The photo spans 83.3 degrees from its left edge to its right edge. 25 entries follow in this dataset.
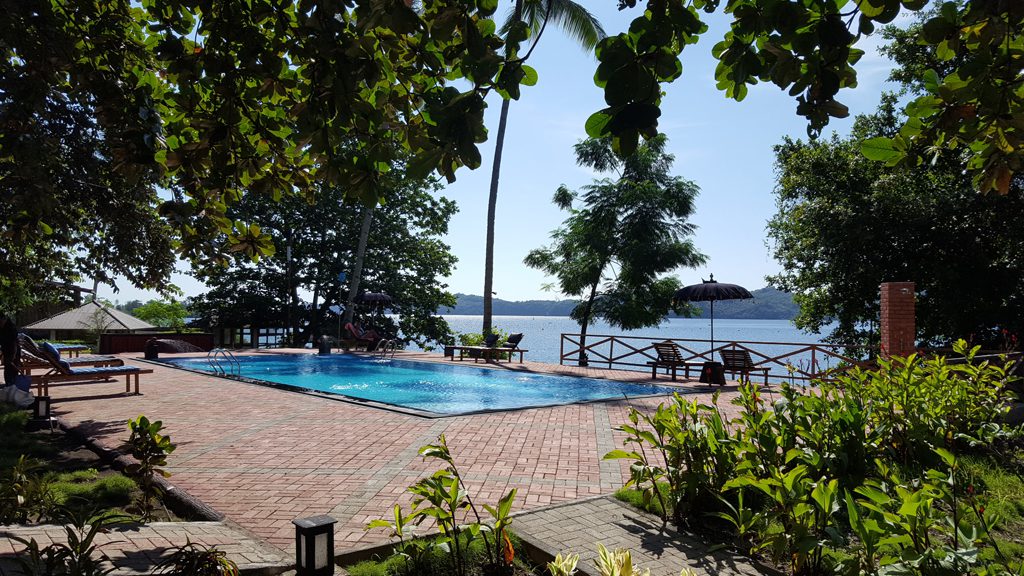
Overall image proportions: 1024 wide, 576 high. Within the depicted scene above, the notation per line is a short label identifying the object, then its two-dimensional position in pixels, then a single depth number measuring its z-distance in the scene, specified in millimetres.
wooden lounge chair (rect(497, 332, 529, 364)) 17919
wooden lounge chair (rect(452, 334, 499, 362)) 17362
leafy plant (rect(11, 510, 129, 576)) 2217
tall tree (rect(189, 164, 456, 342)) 25281
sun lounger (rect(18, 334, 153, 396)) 8422
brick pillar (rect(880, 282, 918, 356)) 8555
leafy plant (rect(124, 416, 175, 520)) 3869
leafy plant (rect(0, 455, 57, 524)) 3436
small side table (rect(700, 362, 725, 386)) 12414
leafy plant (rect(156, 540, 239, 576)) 2535
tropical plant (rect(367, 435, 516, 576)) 2898
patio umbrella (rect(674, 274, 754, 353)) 14492
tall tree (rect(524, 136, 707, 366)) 20094
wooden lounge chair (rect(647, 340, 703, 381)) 13805
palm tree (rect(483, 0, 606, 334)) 18047
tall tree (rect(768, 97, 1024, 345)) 13836
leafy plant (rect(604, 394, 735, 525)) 3666
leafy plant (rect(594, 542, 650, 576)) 2206
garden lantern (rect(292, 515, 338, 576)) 2832
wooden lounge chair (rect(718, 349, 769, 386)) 12695
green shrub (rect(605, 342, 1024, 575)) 2174
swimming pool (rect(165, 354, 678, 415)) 12158
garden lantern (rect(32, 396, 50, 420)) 6777
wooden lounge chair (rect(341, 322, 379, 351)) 21331
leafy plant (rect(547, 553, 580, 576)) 2514
